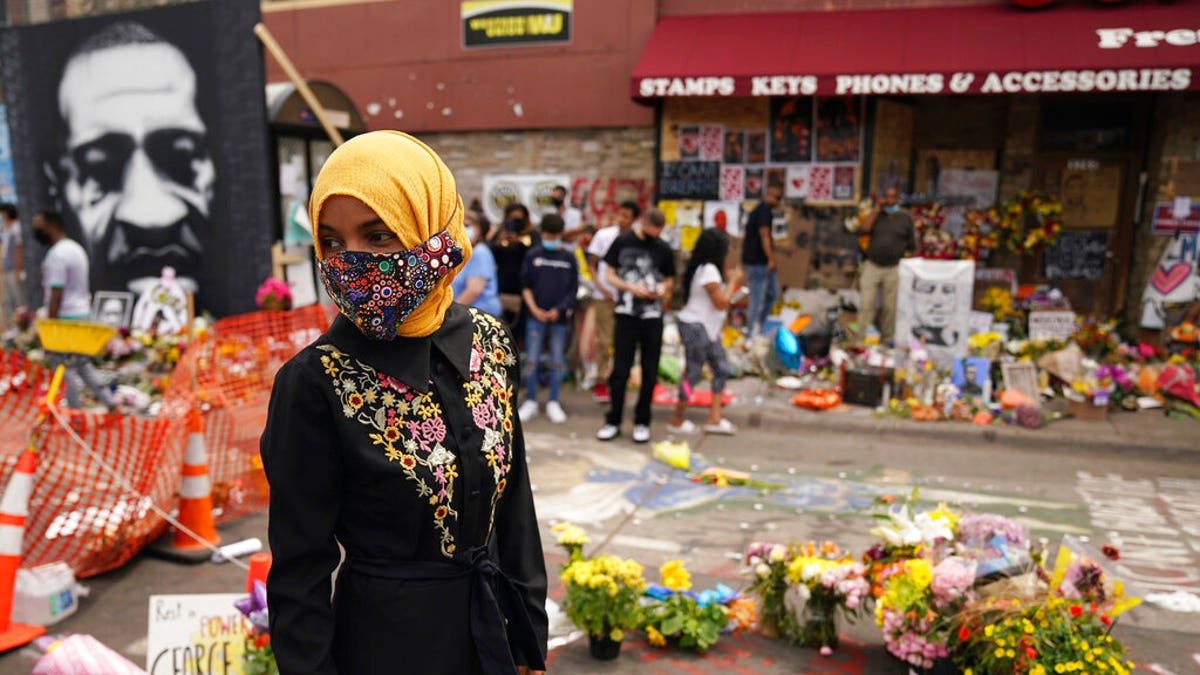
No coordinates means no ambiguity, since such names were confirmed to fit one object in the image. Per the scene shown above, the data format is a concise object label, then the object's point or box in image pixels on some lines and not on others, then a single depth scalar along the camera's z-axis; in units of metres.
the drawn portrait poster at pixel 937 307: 9.22
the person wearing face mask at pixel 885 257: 10.35
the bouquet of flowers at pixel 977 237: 11.48
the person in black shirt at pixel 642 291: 7.45
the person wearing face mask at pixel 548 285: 8.23
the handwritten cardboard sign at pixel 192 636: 3.32
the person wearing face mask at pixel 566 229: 11.00
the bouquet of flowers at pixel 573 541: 4.08
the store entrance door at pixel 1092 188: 11.46
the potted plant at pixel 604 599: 3.87
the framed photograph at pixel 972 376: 8.77
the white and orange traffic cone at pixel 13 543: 4.16
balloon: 9.88
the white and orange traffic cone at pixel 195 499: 5.27
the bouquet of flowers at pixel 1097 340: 10.23
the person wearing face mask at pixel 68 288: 7.74
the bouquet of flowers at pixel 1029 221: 11.30
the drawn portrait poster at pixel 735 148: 11.93
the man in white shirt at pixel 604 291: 8.52
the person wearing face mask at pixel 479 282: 7.45
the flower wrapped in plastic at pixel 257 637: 3.15
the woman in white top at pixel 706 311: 7.54
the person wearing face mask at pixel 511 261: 9.06
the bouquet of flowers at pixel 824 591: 3.85
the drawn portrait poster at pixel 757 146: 11.86
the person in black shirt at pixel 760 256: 11.18
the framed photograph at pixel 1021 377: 8.70
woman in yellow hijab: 1.70
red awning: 9.69
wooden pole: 7.59
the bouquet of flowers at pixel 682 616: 3.99
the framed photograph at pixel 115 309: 10.49
